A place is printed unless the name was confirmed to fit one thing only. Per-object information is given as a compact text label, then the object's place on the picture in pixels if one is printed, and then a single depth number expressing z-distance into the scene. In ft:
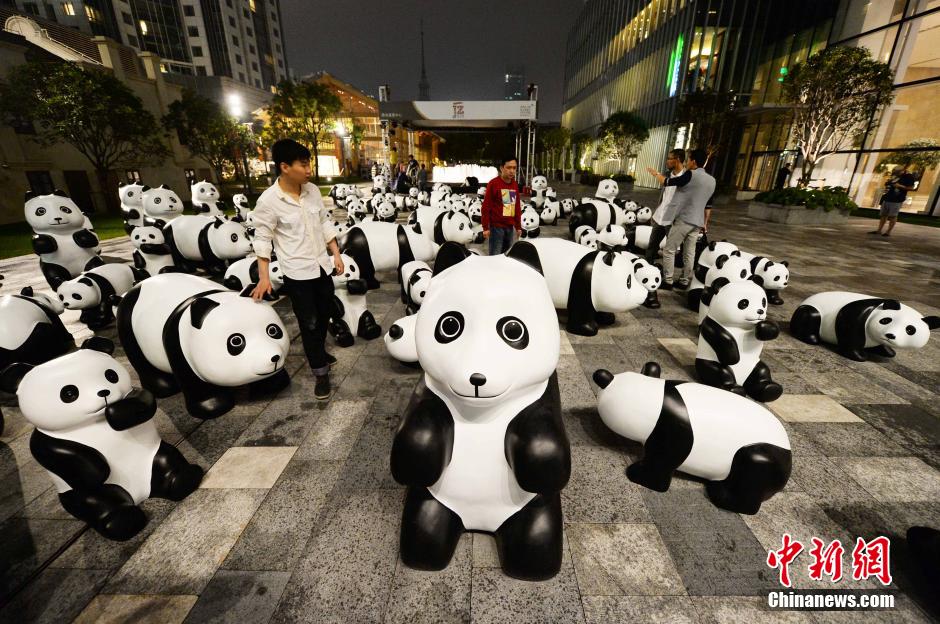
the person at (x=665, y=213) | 17.74
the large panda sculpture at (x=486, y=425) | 5.21
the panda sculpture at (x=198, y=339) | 9.26
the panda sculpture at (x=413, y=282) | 13.47
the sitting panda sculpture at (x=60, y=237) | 17.31
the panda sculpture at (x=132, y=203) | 24.44
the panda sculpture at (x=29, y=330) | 11.50
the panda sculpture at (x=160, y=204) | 23.65
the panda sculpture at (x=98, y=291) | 15.02
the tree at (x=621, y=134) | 79.46
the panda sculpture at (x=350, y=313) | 14.66
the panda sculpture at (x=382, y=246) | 18.87
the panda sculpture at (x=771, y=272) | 17.44
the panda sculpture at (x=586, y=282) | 14.97
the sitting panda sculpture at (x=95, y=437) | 6.59
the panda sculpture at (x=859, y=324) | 12.38
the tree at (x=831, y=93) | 41.29
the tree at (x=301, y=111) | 81.87
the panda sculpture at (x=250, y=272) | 15.75
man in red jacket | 17.57
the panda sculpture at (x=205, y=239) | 21.24
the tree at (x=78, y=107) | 40.68
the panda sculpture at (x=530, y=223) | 28.27
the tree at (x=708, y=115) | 61.52
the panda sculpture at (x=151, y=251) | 19.26
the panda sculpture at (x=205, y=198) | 27.25
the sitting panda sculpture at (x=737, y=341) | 10.75
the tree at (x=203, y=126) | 65.51
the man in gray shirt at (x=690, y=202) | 17.49
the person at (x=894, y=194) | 34.60
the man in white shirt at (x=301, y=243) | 9.66
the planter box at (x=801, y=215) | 44.83
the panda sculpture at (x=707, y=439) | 7.20
